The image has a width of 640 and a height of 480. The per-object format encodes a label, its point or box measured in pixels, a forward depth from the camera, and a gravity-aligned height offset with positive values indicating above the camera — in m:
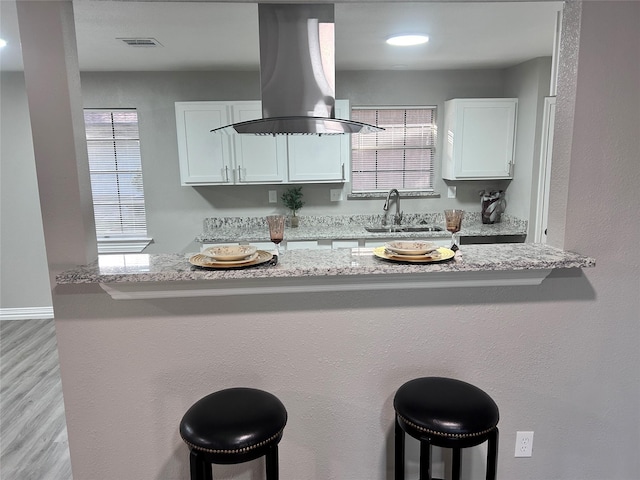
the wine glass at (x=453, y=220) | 1.81 -0.20
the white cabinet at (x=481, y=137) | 4.01 +0.29
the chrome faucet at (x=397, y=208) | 4.31 -0.37
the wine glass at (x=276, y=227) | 1.73 -0.21
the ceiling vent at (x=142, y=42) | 2.86 +0.86
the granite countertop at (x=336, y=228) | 3.87 -0.54
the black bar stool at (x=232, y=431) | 1.33 -0.79
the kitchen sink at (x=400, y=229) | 4.11 -0.55
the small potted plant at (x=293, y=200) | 4.23 -0.27
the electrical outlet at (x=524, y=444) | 1.90 -1.17
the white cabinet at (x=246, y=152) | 3.82 +0.18
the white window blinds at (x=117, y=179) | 4.17 -0.05
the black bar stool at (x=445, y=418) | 1.39 -0.79
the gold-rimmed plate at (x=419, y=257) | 1.65 -0.32
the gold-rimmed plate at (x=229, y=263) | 1.61 -0.33
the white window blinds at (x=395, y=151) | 4.36 +0.19
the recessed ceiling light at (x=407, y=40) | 2.88 +0.87
